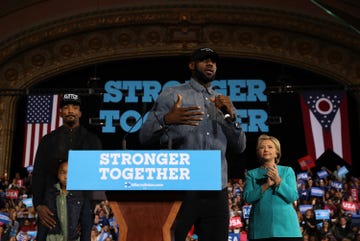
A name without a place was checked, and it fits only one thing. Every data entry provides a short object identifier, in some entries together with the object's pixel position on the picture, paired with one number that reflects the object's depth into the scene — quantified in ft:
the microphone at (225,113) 7.80
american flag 43.83
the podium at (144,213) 6.53
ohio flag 43.06
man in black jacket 10.00
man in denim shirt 7.59
